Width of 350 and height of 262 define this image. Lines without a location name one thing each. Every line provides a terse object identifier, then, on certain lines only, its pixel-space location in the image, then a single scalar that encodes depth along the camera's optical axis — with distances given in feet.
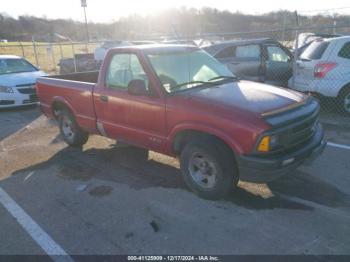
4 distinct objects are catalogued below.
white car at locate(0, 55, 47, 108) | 31.95
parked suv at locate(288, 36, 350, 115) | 24.04
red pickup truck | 12.25
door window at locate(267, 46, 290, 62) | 30.78
